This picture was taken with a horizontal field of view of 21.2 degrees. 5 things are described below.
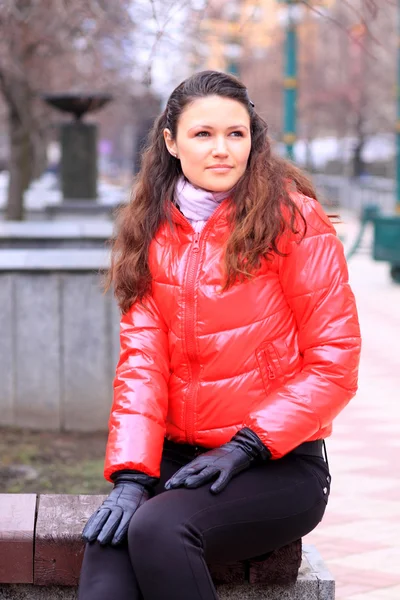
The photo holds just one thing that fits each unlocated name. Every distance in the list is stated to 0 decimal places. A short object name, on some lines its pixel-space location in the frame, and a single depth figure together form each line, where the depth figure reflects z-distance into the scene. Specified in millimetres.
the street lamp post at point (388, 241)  15078
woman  2602
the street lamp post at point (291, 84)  16750
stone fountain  17281
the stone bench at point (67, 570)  2906
